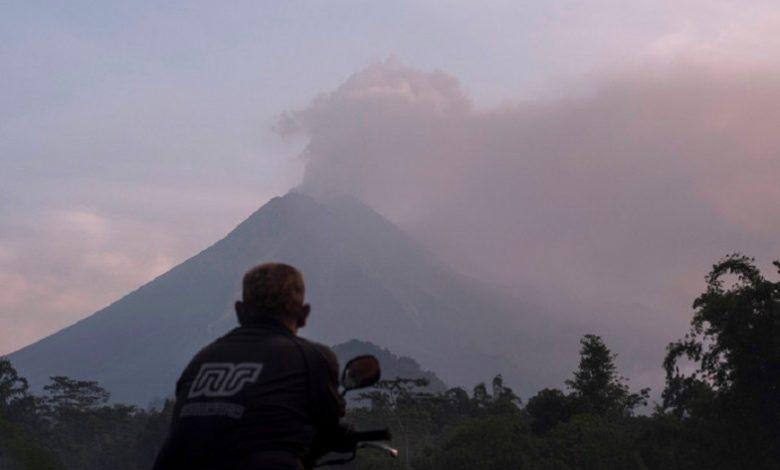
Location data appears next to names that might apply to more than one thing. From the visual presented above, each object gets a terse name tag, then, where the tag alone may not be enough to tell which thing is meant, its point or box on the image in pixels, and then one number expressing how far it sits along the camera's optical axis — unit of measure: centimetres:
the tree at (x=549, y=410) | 8025
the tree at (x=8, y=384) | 12062
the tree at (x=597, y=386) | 8012
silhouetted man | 555
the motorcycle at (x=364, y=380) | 580
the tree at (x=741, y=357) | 4225
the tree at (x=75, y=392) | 15125
